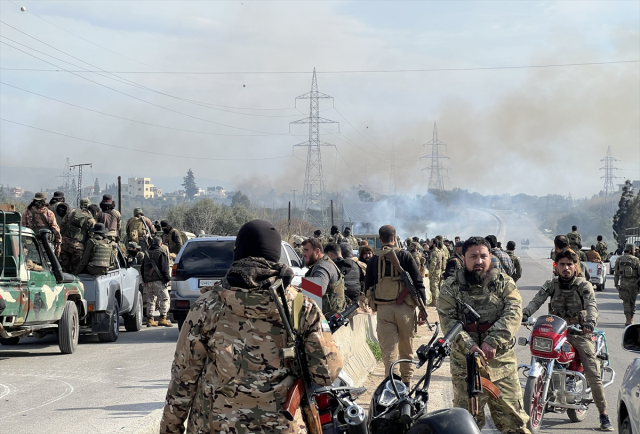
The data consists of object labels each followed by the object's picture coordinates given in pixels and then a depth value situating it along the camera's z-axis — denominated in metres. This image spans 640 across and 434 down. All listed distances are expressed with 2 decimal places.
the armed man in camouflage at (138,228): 19.76
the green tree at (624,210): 77.62
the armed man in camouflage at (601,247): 31.55
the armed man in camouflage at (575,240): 22.77
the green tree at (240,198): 142.38
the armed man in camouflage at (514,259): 17.38
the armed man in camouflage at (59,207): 16.33
